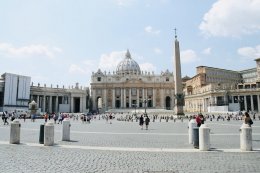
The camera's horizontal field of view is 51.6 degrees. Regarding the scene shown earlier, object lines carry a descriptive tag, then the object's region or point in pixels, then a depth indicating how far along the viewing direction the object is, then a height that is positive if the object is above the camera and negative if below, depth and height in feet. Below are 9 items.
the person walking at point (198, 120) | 49.37 -1.32
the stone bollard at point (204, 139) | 34.47 -3.30
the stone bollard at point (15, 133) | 40.65 -3.00
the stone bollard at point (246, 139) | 33.58 -3.21
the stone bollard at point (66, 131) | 45.68 -3.10
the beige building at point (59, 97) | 303.27 +19.19
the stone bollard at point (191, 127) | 41.83 -2.16
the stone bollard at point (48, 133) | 38.59 -2.86
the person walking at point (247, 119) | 46.55 -0.98
